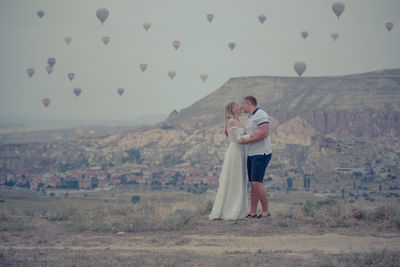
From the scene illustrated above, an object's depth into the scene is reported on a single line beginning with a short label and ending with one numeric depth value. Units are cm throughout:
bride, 968
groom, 910
